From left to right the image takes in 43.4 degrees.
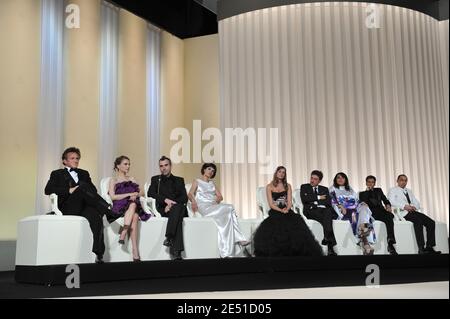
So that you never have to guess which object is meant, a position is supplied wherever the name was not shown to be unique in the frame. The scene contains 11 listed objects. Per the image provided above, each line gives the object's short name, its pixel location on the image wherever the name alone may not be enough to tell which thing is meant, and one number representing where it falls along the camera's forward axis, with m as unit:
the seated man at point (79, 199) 4.56
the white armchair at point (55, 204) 4.61
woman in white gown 5.73
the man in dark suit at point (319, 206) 6.14
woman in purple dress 4.84
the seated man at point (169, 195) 5.13
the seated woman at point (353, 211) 6.42
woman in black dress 5.59
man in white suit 6.75
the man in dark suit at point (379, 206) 6.56
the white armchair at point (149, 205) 5.41
